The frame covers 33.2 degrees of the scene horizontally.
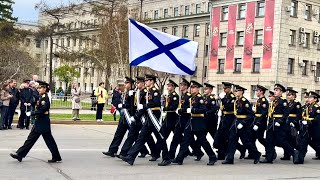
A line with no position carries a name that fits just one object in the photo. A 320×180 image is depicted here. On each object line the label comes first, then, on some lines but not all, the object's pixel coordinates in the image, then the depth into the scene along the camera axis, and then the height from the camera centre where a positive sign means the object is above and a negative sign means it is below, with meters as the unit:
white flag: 12.16 +0.70
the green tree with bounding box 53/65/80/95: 72.25 +0.81
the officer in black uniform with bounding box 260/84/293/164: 12.38 -0.98
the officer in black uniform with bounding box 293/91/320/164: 12.82 -1.04
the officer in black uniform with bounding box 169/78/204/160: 11.79 -0.84
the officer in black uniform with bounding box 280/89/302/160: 12.80 -0.83
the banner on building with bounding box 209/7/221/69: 58.69 +5.00
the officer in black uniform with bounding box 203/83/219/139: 12.44 -0.58
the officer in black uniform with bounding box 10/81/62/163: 10.80 -1.07
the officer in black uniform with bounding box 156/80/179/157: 11.80 -0.65
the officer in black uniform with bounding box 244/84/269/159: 12.64 -0.70
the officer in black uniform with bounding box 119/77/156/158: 11.45 -0.89
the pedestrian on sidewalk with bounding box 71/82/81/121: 21.86 -0.86
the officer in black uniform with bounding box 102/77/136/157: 11.90 -0.92
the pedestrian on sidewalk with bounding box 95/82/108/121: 22.47 -0.76
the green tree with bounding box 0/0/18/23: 63.51 +8.02
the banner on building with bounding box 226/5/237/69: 56.32 +4.87
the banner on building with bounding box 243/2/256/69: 54.16 +4.90
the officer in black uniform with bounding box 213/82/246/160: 12.38 -0.91
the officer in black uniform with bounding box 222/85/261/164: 12.08 -0.98
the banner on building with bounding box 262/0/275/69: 52.34 +4.83
